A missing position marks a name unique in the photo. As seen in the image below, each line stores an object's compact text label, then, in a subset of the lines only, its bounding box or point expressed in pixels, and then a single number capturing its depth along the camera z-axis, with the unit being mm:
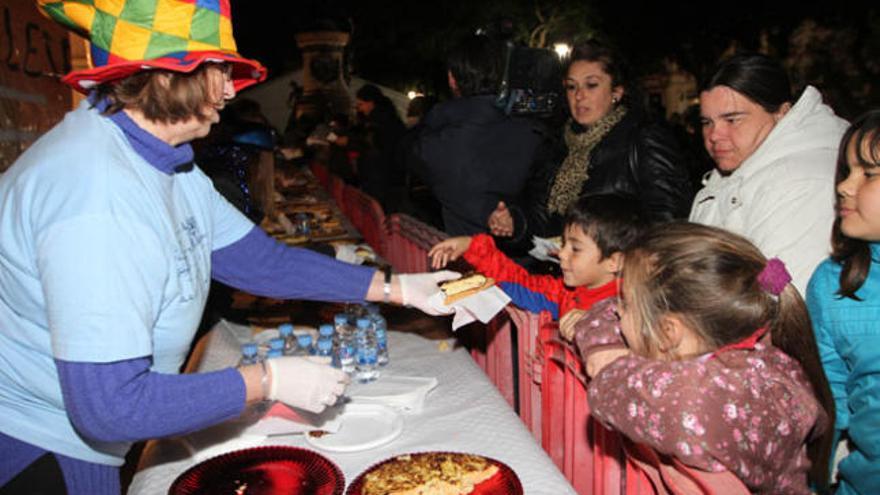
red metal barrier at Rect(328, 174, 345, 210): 9142
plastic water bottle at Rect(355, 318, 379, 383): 2498
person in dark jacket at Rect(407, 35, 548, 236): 3777
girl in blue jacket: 1949
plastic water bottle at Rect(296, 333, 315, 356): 2738
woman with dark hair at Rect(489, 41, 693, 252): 3330
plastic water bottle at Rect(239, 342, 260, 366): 2330
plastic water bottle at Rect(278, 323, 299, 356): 2766
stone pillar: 19562
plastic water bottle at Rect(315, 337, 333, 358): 2375
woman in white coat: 2357
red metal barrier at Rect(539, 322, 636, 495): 1884
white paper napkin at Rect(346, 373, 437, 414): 2215
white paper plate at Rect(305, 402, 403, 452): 1929
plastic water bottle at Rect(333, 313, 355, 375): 2561
